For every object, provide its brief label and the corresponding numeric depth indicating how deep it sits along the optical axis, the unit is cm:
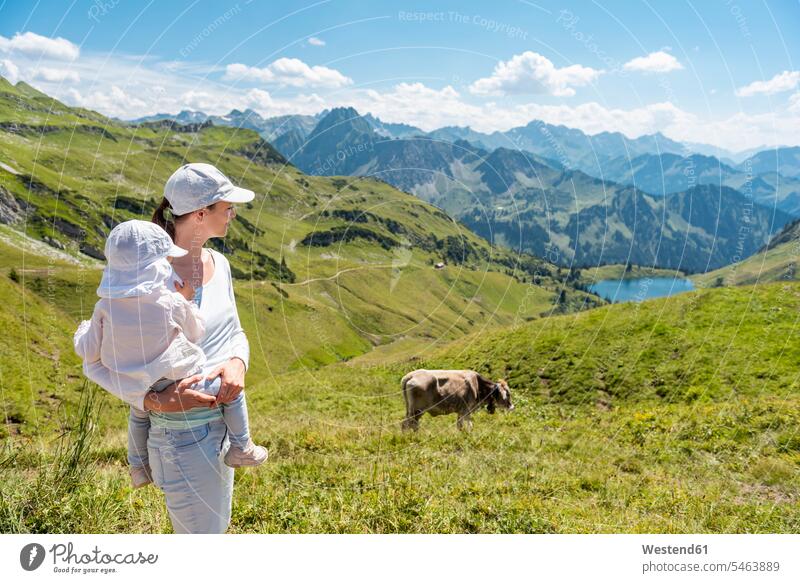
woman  395
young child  355
